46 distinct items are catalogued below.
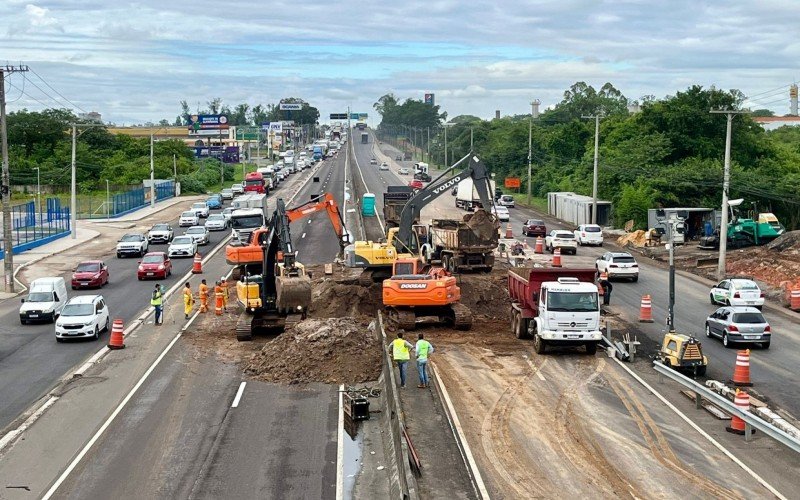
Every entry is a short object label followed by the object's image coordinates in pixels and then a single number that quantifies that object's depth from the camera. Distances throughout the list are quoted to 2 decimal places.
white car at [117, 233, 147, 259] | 65.25
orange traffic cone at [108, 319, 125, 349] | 36.22
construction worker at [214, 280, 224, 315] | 43.16
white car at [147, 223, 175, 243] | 72.75
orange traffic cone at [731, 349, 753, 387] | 29.88
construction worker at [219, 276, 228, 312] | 43.96
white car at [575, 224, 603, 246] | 69.94
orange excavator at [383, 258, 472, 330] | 36.66
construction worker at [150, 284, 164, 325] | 40.72
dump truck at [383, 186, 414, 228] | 68.94
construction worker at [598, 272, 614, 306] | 44.94
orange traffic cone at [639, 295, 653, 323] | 41.31
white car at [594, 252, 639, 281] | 52.03
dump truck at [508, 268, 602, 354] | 32.69
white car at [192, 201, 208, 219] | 94.88
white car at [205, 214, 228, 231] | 81.00
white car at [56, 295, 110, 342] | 37.50
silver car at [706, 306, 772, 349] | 35.62
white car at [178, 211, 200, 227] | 85.88
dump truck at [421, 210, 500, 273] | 49.12
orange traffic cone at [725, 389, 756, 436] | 24.38
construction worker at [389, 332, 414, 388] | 27.66
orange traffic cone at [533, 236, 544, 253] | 65.81
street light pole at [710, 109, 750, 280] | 52.69
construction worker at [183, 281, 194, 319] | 42.06
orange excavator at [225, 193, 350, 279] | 47.97
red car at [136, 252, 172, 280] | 54.34
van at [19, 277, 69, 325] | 41.78
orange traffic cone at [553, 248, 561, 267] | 55.97
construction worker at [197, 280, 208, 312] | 43.84
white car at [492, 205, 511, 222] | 85.12
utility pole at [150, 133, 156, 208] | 105.40
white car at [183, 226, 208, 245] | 70.25
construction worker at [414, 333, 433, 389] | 27.62
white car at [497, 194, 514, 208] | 104.18
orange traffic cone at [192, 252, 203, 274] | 56.58
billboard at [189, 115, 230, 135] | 199.38
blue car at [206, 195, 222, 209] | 104.12
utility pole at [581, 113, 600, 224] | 78.94
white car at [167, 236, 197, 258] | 63.58
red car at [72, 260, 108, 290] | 51.56
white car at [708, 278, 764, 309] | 42.94
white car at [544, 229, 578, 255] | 64.00
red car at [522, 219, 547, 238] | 75.31
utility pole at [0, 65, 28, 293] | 52.25
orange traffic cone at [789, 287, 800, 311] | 44.66
